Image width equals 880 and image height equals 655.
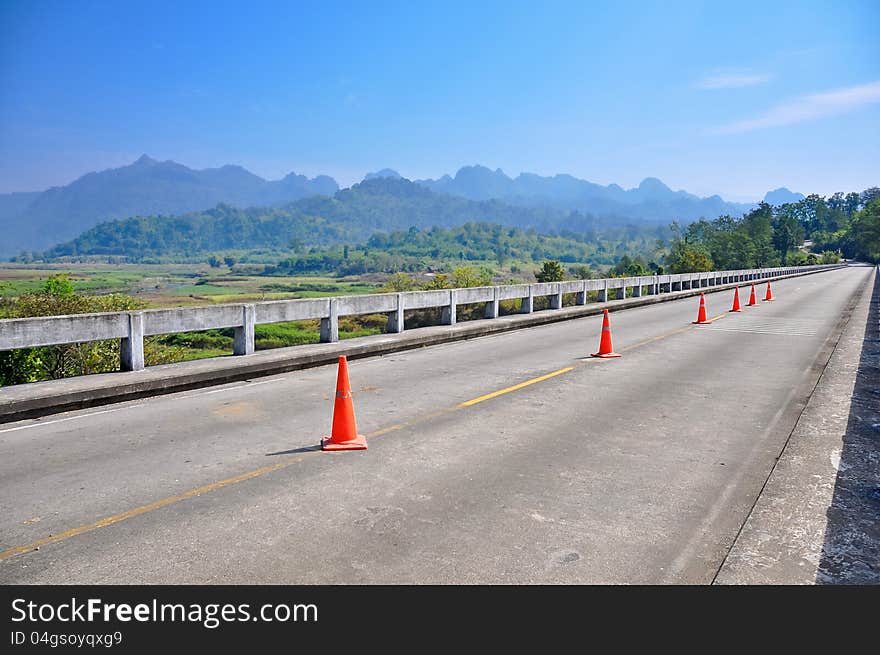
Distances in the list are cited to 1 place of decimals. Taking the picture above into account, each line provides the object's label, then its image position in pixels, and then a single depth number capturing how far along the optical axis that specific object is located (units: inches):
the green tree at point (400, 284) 3214.1
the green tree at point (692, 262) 4349.7
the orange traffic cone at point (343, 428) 285.7
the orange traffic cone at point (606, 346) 542.6
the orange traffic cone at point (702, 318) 829.2
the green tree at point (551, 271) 3991.1
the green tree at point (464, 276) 2655.3
